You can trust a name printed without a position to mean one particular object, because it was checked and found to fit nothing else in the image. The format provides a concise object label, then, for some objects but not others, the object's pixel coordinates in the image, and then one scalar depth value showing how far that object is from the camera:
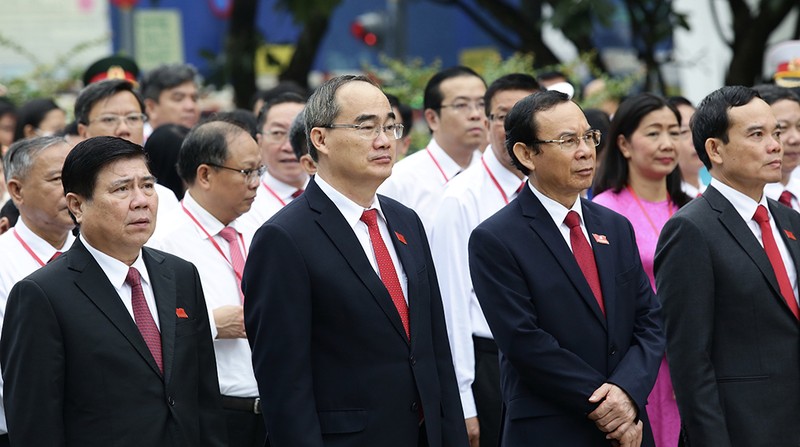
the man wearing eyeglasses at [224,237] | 11.44
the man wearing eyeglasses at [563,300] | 9.76
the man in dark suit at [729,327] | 10.47
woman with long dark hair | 13.13
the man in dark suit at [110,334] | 8.77
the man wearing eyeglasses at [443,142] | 14.52
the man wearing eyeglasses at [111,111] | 14.72
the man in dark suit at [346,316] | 8.91
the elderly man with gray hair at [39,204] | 11.25
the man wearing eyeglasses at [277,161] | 14.01
